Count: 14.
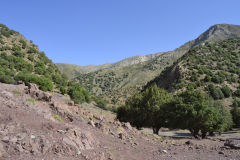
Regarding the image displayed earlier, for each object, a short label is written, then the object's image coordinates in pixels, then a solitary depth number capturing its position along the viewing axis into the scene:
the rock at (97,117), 18.02
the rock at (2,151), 6.00
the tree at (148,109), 30.52
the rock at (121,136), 13.38
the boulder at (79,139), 8.27
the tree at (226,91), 55.44
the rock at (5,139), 6.58
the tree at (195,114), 26.03
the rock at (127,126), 17.34
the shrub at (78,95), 46.43
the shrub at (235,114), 45.97
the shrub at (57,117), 12.11
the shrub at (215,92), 53.80
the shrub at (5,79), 33.75
